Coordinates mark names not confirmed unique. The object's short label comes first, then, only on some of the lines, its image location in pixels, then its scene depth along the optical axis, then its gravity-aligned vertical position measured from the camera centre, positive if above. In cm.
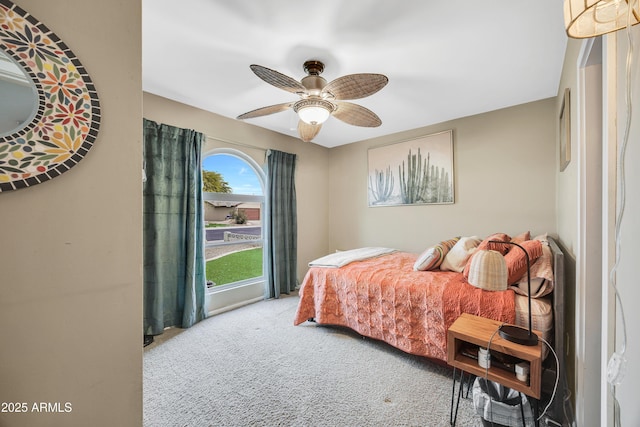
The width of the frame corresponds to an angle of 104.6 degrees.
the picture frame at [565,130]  168 +60
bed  163 -69
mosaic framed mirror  68 +32
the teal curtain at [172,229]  254 -19
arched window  322 -9
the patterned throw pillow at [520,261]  173 -36
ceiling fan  169 +89
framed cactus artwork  330 +57
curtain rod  311 +92
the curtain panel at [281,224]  363 -19
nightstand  125 -79
